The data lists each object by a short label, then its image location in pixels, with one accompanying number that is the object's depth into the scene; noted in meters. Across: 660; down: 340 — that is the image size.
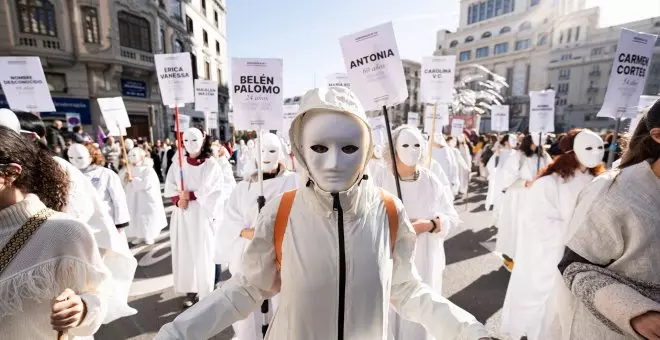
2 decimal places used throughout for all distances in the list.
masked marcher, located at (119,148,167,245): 5.66
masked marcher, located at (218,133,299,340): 2.74
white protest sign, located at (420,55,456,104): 3.90
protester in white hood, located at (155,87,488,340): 1.16
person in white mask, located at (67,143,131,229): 3.96
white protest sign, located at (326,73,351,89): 5.90
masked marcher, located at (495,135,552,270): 3.87
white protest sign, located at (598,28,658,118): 3.23
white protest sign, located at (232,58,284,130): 2.90
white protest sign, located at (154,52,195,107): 3.99
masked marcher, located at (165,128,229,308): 3.86
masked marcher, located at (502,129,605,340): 2.90
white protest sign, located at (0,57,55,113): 3.86
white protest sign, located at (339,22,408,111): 2.56
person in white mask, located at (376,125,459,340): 2.66
